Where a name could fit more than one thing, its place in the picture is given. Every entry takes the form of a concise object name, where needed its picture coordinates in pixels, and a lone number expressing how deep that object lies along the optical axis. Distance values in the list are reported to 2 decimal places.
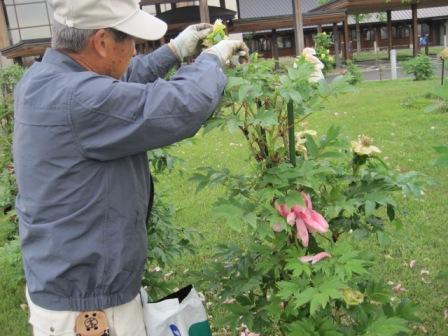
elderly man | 1.54
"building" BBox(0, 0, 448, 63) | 20.75
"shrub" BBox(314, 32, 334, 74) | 15.55
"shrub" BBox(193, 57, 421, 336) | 1.80
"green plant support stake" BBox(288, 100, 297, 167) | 1.92
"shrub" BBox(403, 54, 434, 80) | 15.03
